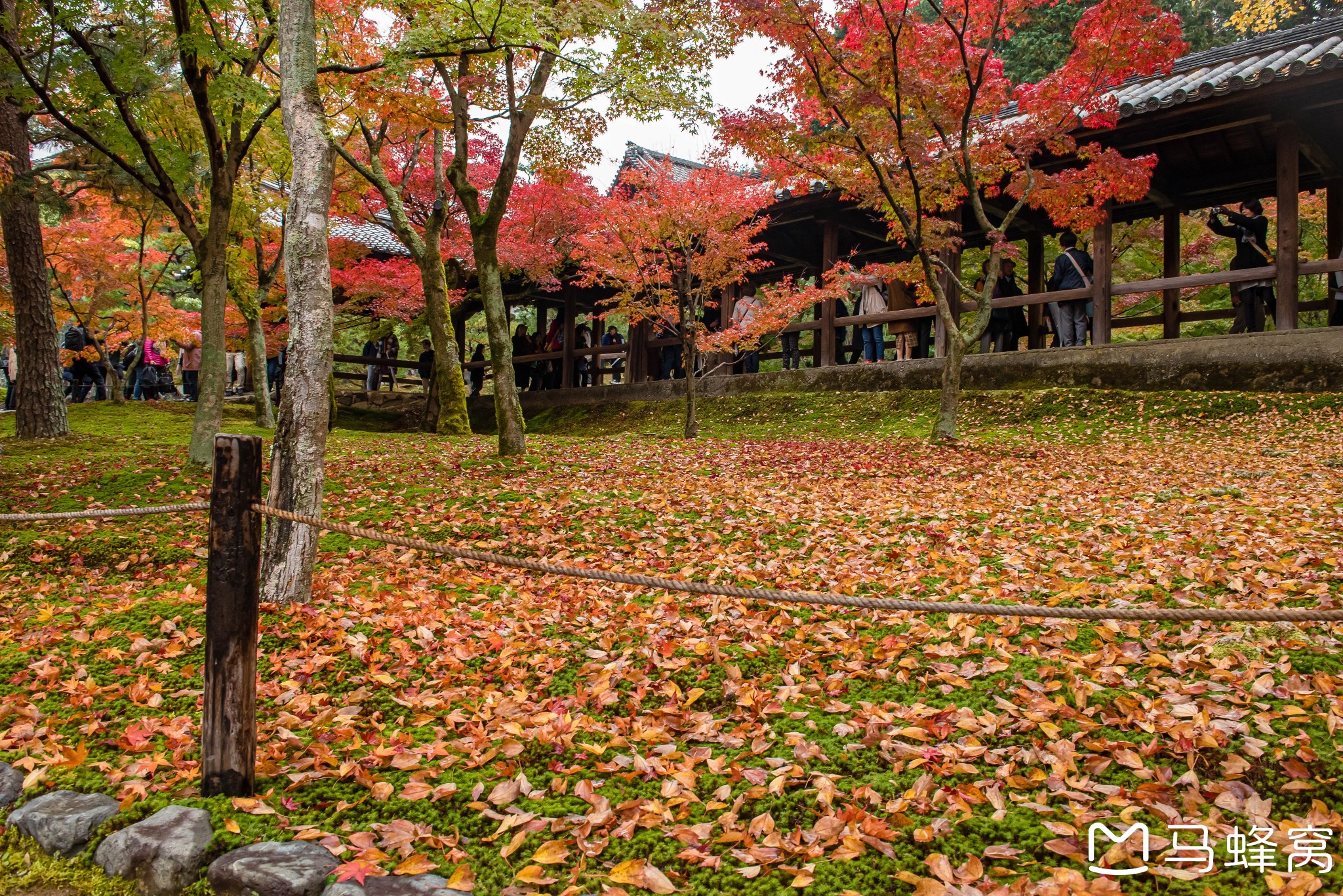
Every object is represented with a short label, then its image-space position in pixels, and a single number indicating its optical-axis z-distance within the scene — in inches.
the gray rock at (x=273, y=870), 92.4
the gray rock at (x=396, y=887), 89.7
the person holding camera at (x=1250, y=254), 403.2
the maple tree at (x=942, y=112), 319.0
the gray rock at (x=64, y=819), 103.6
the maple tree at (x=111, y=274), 568.7
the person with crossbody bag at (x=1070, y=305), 446.3
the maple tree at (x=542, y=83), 251.8
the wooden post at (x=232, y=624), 105.3
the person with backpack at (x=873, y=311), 533.0
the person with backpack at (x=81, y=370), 674.8
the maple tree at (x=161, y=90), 293.7
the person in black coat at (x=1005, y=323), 488.4
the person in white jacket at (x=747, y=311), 480.8
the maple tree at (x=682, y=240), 434.3
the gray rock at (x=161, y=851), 95.9
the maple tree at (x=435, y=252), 483.8
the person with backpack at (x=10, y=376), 661.0
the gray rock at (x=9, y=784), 112.7
